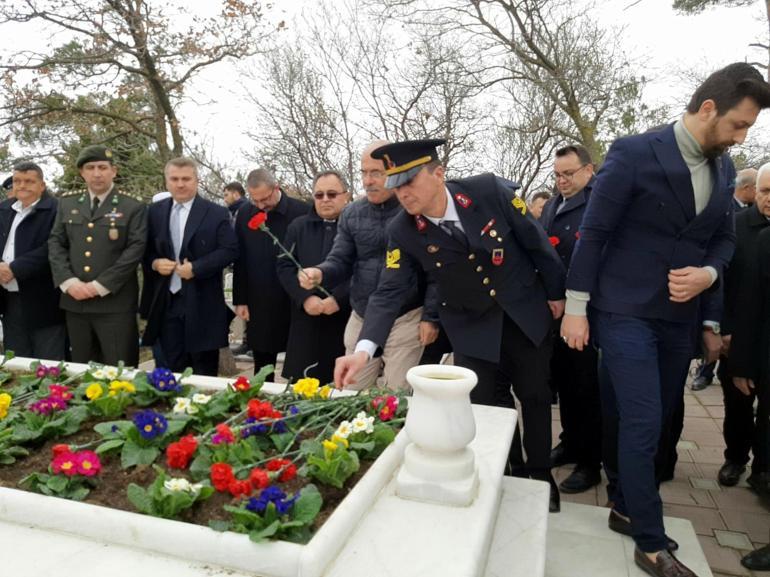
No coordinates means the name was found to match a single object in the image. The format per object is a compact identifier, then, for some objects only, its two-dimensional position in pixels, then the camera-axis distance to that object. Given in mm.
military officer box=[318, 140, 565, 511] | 2678
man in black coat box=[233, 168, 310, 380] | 4559
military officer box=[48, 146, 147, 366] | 4184
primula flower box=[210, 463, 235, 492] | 1683
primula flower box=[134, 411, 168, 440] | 2041
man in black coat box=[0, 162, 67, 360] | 4445
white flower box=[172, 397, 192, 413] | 2330
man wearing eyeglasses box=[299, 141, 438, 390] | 3305
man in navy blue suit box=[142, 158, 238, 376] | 4277
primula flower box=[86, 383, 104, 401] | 2449
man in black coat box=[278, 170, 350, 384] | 4090
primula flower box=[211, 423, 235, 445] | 1967
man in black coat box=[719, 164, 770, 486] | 3080
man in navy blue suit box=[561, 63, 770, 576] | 2295
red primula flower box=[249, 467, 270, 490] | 1686
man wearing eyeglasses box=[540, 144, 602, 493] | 3404
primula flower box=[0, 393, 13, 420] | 2320
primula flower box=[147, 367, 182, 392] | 2641
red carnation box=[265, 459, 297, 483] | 1806
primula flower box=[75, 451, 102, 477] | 1811
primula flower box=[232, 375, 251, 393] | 2543
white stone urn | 1740
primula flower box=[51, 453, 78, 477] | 1783
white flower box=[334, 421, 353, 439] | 2020
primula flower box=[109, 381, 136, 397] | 2500
